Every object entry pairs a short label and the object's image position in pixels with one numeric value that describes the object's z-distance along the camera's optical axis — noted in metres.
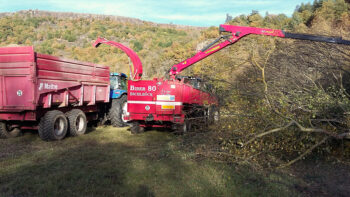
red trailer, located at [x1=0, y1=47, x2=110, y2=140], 6.87
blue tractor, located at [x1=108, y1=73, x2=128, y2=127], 10.22
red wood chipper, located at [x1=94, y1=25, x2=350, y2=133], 8.10
